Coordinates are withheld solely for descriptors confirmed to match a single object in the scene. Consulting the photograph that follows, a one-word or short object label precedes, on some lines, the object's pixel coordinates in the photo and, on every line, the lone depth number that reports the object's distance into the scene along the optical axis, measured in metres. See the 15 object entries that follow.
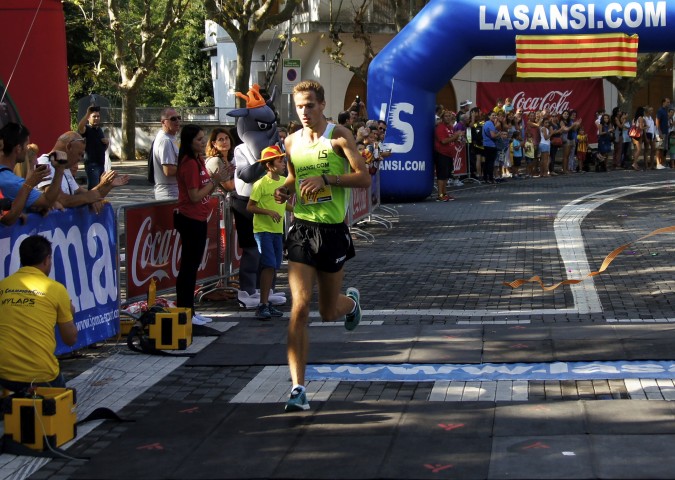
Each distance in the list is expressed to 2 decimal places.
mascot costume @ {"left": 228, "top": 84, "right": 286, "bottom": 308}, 10.54
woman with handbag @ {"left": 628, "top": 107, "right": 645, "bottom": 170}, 29.67
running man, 6.90
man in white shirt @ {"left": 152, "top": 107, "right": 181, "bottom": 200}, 10.63
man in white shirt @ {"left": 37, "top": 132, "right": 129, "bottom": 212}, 8.21
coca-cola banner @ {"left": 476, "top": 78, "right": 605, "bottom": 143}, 33.38
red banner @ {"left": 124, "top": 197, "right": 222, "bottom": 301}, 9.68
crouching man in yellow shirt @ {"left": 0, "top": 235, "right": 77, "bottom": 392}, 6.36
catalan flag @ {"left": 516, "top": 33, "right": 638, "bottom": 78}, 20.39
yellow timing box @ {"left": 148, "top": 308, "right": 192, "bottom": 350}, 8.62
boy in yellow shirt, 10.06
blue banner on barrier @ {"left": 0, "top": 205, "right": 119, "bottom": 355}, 7.64
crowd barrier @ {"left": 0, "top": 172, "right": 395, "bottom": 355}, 8.01
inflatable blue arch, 20.22
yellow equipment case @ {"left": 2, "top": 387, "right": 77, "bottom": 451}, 6.07
